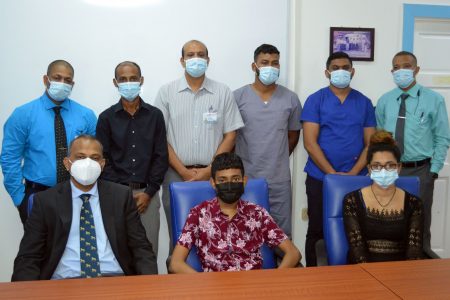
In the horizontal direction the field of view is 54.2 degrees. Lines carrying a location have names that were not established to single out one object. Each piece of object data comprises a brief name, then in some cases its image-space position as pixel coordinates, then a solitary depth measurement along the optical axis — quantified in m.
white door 3.84
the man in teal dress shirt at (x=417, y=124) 3.15
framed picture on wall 3.62
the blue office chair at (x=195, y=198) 2.11
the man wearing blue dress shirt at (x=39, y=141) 2.72
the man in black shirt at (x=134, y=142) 2.77
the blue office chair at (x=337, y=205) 2.16
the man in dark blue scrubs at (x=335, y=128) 3.13
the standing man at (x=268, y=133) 3.19
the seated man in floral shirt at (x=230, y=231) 2.03
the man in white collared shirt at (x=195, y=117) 2.97
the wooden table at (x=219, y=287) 1.43
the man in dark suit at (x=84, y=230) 1.90
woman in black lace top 2.10
